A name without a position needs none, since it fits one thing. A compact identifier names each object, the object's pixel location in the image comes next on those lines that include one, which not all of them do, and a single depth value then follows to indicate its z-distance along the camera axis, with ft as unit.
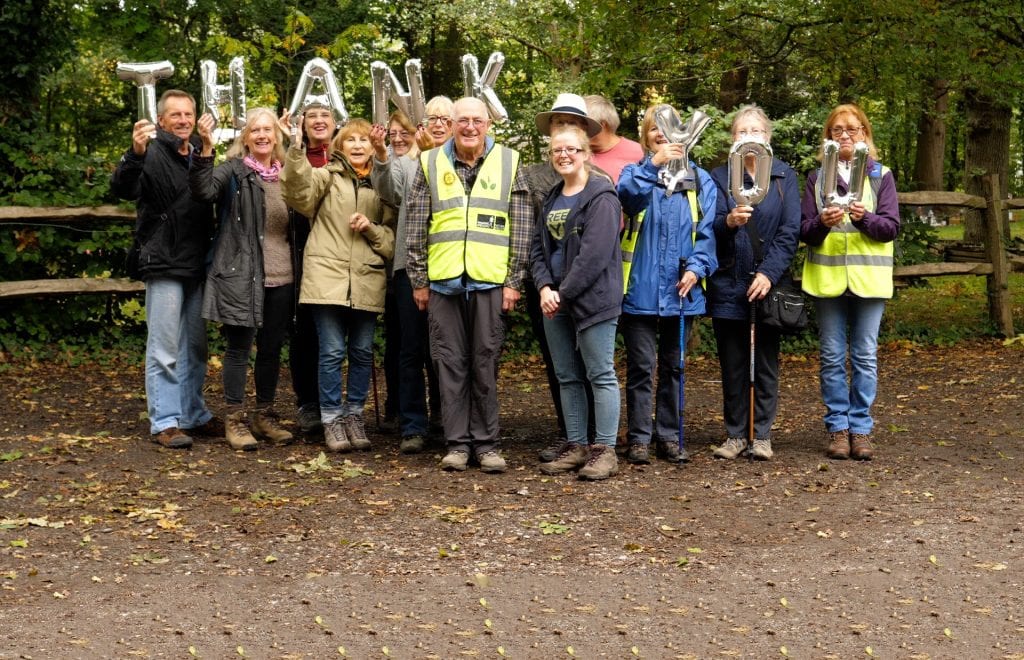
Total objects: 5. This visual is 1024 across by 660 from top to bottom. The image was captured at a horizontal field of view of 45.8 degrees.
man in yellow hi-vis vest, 22.09
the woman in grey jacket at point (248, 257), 23.43
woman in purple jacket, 22.97
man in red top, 23.18
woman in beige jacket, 23.58
